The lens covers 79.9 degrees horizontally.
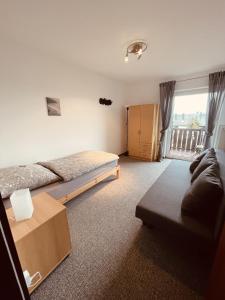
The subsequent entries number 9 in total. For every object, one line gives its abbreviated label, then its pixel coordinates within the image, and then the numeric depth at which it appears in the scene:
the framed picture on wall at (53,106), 2.57
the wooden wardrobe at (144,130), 3.96
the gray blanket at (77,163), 2.06
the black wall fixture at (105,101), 3.68
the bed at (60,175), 1.66
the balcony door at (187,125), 3.78
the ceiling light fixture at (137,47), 2.05
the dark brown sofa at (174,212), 1.09
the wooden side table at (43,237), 1.00
